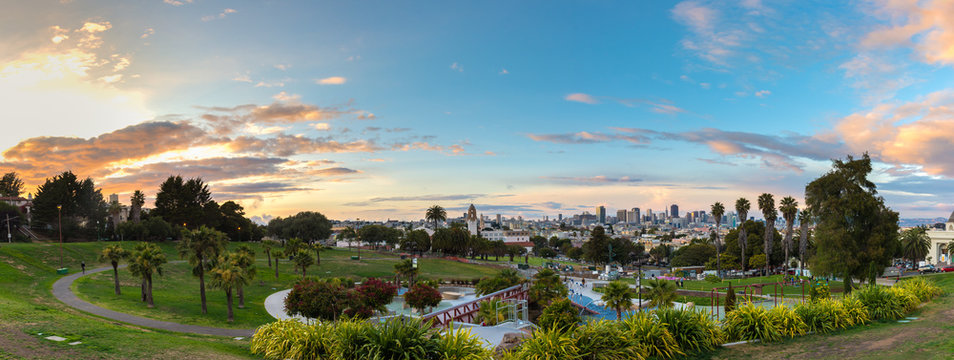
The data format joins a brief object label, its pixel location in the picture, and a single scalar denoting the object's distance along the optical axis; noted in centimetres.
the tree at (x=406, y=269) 5556
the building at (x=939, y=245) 8562
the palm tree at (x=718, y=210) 9117
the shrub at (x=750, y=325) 1600
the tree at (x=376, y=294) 3512
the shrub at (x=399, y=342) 1178
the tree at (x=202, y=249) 4200
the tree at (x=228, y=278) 3900
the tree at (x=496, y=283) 4559
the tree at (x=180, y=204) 9950
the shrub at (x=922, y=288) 2502
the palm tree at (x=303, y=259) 5675
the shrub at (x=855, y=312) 1864
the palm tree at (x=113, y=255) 4512
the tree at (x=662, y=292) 3462
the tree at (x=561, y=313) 2945
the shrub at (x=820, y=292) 2715
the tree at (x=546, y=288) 4122
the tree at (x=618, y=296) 3456
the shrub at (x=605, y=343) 1299
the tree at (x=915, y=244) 7800
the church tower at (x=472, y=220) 18748
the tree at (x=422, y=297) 3775
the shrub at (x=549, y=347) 1252
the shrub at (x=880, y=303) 1984
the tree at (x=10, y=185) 12750
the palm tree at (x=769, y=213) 7462
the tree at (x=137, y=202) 10812
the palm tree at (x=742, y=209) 8096
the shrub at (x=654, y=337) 1407
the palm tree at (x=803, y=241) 6462
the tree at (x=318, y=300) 2998
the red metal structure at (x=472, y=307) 3241
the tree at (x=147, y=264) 4088
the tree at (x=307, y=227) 11444
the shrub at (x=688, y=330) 1473
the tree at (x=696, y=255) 12320
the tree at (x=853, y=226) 3272
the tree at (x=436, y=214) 13812
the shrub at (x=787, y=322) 1659
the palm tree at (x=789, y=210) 7150
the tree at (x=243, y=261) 4388
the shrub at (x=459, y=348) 1204
